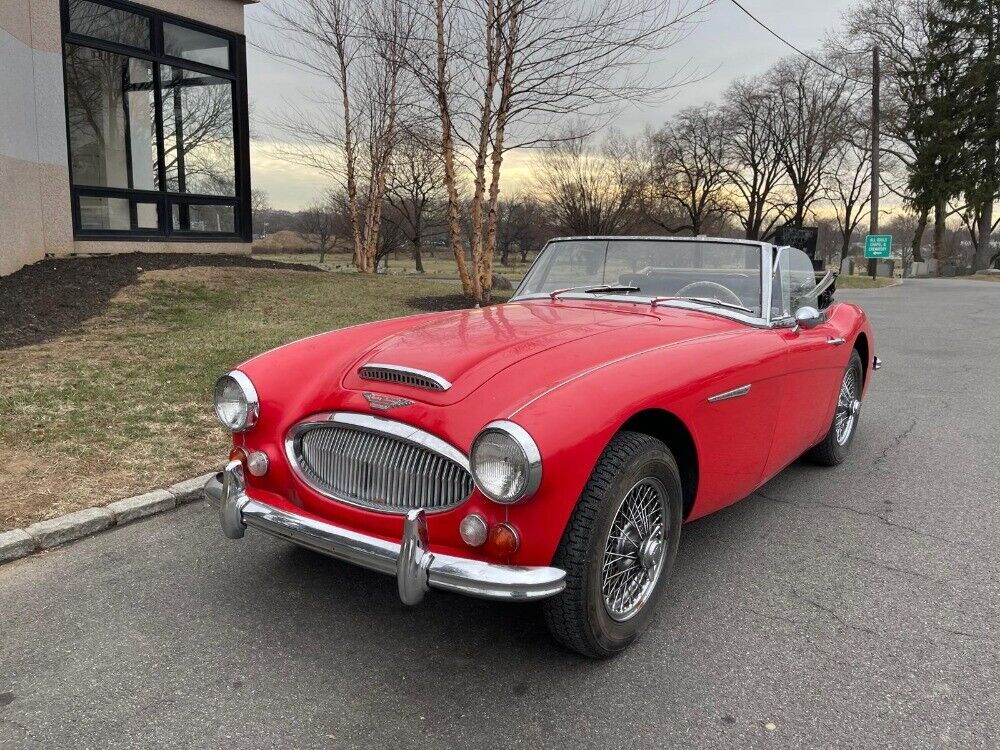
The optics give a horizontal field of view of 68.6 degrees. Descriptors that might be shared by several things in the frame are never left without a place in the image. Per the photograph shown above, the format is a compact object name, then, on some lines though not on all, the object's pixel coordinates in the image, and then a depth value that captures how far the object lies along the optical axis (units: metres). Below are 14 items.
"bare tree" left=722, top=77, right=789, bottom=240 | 40.91
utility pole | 24.18
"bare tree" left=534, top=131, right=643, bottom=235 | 36.06
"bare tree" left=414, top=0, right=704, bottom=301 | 10.70
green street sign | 27.28
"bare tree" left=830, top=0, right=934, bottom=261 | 37.69
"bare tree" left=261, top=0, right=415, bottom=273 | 13.20
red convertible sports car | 2.25
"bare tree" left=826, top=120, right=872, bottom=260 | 40.20
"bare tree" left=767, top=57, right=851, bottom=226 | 39.38
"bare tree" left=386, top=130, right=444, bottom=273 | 31.11
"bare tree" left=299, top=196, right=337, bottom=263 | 50.80
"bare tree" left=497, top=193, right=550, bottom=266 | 43.94
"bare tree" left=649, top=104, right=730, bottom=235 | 40.25
